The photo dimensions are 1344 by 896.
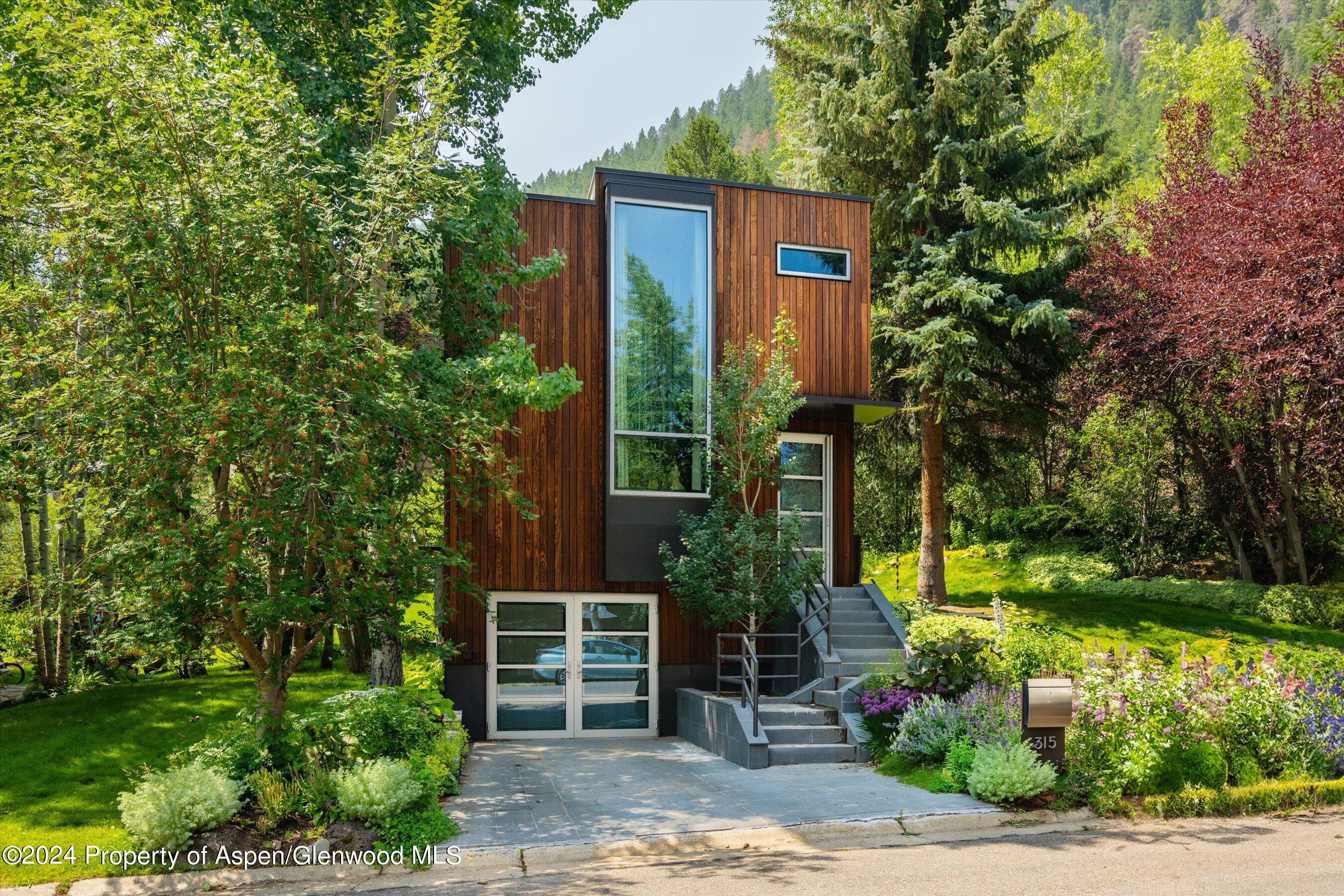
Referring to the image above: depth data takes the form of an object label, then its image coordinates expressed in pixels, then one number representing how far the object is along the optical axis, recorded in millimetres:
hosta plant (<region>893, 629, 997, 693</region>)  9438
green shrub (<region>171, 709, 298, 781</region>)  7176
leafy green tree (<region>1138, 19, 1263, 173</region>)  24812
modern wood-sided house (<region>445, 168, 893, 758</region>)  11945
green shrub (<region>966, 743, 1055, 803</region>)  7480
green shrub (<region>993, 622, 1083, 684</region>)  9914
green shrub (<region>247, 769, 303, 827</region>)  6680
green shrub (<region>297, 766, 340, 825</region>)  6762
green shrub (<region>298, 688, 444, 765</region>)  7465
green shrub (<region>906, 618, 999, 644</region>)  9781
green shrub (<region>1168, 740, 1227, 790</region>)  7918
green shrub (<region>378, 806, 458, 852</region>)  6512
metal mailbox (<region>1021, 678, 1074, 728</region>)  7562
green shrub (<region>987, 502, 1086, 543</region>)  22250
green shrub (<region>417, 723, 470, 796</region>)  7699
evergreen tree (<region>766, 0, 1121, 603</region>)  15570
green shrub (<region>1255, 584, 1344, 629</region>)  14945
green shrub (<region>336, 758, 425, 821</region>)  6672
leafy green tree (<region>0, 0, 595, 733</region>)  6727
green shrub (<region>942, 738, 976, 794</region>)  8016
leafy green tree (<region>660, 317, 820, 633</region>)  11195
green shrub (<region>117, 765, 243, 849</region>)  6230
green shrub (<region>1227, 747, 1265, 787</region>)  8070
